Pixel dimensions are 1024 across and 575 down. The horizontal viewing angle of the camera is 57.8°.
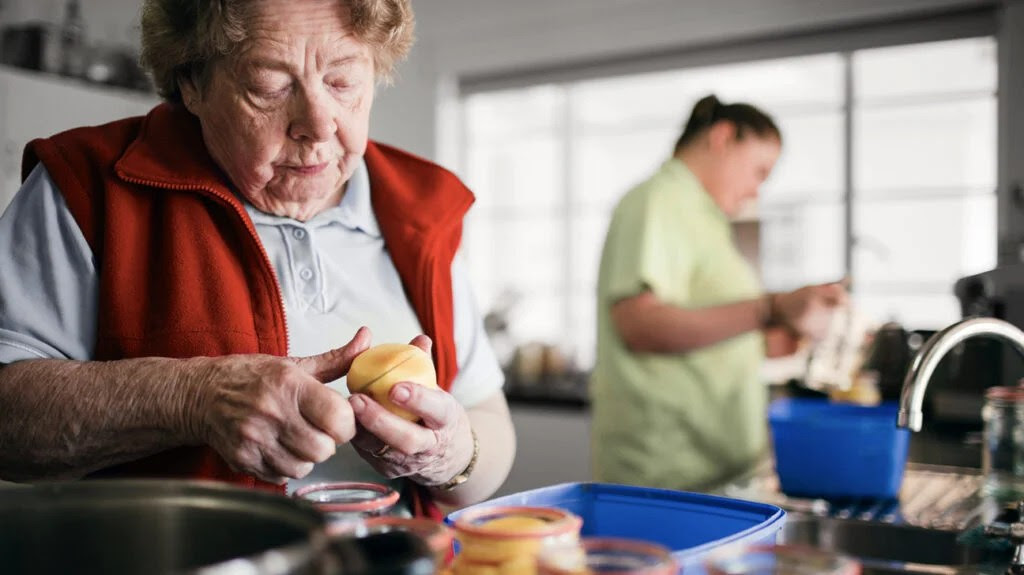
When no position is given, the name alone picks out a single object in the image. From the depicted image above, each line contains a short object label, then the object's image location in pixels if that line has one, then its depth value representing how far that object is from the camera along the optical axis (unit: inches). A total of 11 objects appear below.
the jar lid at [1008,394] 62.9
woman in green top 77.2
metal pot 19.6
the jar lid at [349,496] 26.0
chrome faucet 44.7
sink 55.4
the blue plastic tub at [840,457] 66.3
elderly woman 35.4
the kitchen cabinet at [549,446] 159.3
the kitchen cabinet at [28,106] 127.3
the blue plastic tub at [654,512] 32.7
